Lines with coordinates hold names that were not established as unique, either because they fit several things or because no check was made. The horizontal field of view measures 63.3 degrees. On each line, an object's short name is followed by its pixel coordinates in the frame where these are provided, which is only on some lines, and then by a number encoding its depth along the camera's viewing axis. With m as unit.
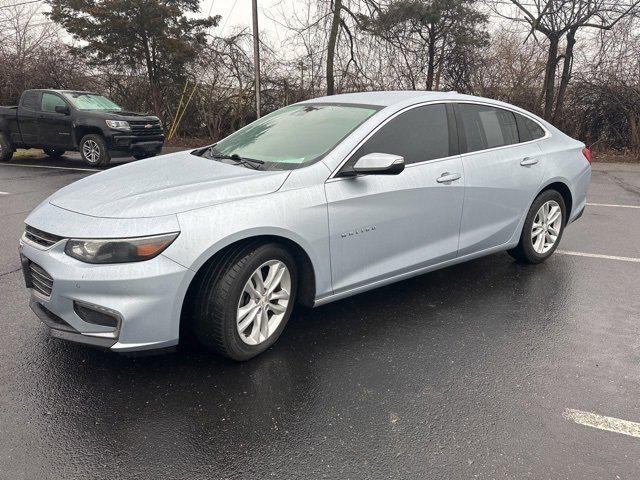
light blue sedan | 2.75
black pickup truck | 11.66
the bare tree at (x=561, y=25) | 14.02
